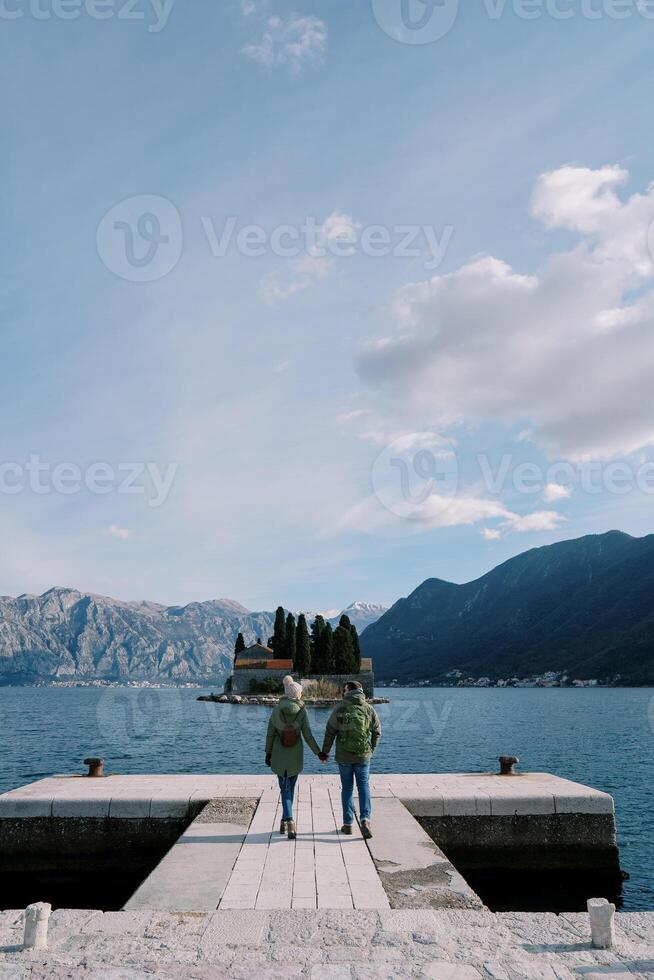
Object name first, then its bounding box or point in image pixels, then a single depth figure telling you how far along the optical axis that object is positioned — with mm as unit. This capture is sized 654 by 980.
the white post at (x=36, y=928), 6676
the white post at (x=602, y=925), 6695
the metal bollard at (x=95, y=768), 17391
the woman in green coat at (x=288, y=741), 11352
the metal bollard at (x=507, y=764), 17141
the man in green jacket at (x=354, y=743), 11281
